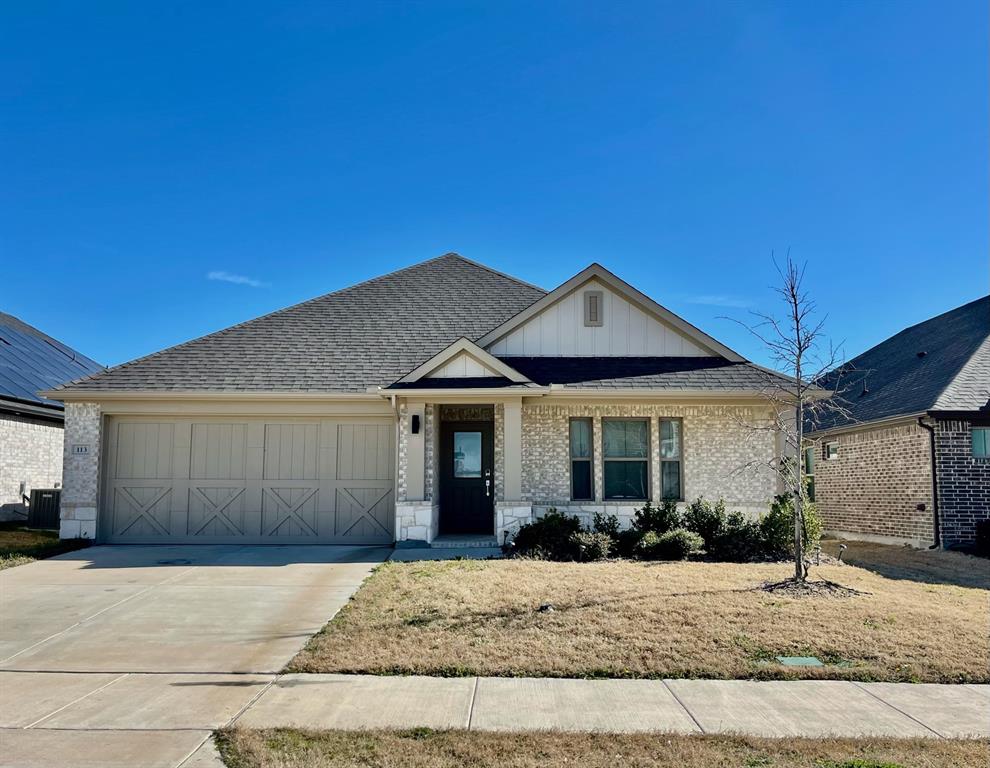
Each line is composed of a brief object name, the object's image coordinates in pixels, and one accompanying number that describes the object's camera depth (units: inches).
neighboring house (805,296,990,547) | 582.9
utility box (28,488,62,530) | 662.5
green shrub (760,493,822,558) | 472.7
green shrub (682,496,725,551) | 486.0
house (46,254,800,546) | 522.0
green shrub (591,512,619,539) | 495.1
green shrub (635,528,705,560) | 462.3
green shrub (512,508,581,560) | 459.4
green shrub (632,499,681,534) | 491.5
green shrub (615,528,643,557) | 477.1
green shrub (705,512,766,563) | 467.5
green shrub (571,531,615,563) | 454.0
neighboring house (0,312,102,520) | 692.7
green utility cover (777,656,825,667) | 260.4
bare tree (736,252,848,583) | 380.8
